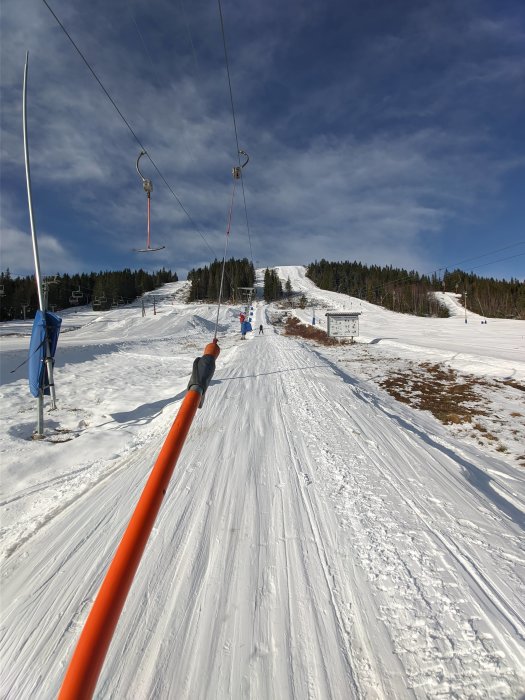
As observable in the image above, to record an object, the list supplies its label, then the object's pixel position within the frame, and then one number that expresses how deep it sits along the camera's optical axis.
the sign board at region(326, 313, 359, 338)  28.25
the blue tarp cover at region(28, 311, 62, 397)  5.66
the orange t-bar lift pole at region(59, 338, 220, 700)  0.88
